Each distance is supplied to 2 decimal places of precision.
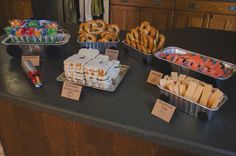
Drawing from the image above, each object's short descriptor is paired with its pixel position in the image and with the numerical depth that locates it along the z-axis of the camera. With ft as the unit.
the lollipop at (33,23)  4.07
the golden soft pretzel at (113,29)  4.26
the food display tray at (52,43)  3.82
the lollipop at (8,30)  3.85
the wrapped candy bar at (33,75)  3.12
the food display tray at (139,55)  3.71
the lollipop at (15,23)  4.02
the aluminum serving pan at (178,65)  3.20
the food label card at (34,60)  3.74
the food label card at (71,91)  2.89
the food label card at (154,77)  3.22
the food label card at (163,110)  2.51
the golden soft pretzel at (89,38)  3.99
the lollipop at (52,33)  3.85
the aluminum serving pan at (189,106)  2.42
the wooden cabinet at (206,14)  8.80
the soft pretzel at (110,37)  4.03
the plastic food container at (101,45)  3.99
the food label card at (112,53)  3.91
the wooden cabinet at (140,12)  9.68
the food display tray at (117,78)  3.02
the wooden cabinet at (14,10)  11.87
